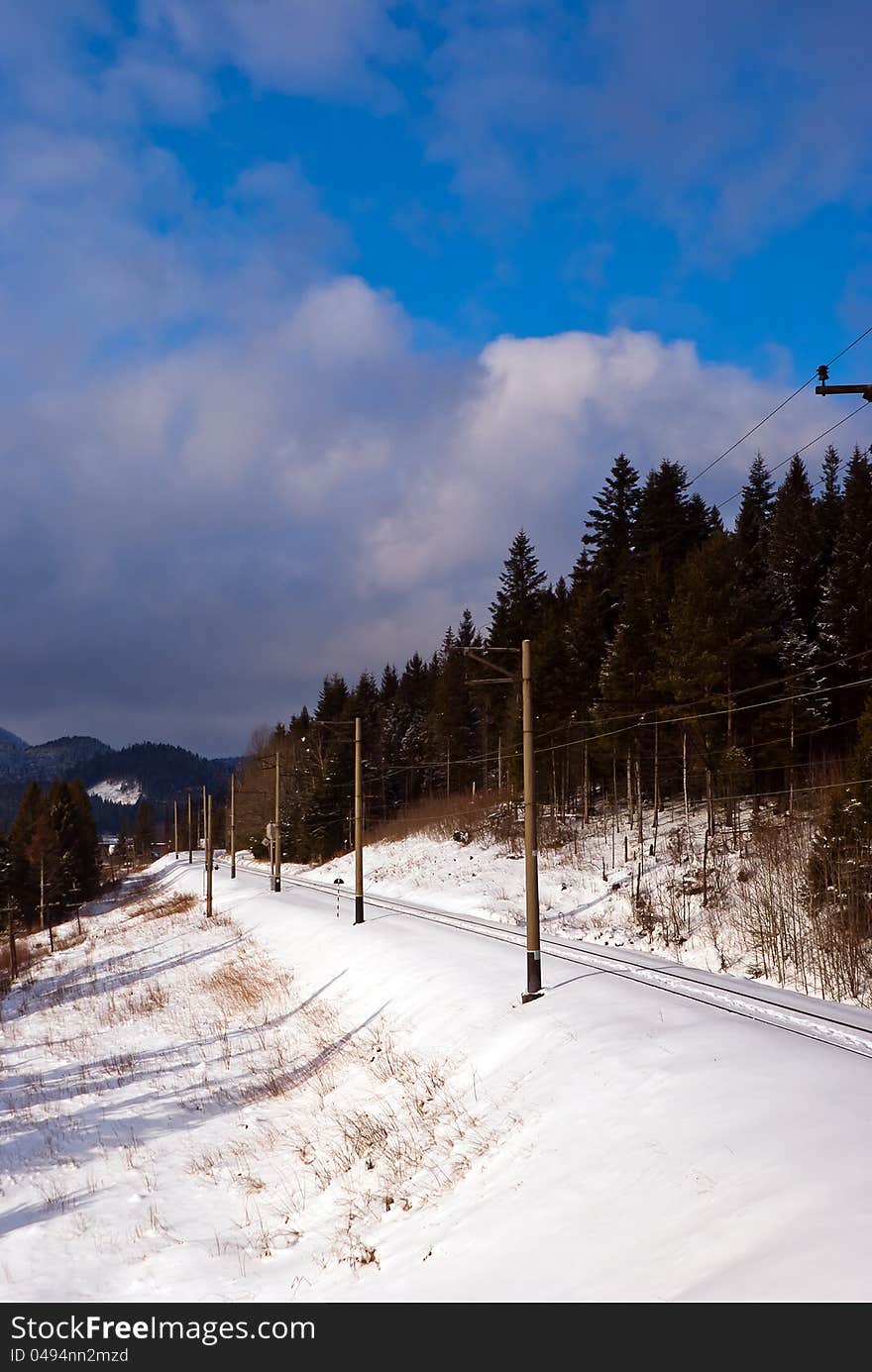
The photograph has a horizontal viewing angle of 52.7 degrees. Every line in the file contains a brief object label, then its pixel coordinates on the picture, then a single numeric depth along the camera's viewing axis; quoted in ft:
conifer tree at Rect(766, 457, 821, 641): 189.16
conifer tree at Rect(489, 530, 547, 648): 242.17
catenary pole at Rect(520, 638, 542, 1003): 59.41
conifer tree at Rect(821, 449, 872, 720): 152.05
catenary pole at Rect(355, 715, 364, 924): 109.29
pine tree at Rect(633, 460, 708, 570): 213.66
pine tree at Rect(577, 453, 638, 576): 235.61
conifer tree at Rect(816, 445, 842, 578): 200.13
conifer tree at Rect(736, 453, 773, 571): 261.24
